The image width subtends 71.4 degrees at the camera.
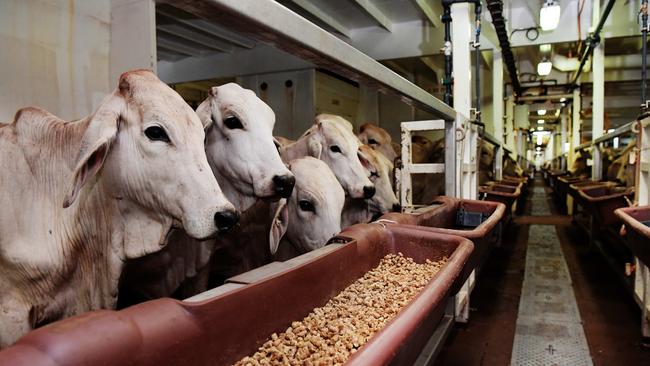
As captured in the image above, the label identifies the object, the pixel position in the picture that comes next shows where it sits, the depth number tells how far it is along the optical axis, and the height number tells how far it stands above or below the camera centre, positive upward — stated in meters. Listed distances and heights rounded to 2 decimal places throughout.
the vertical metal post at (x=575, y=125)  10.27 +1.00
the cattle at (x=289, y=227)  2.23 -0.29
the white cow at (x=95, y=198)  1.15 -0.07
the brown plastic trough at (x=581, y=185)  5.15 -0.22
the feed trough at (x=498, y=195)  4.79 -0.28
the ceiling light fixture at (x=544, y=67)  8.57 +1.93
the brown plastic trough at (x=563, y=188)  7.24 -0.39
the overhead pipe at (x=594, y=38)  5.74 +2.00
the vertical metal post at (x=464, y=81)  3.71 +0.75
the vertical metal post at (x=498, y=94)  8.23 +1.42
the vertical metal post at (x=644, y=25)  4.30 +1.35
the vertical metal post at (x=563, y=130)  16.21 +1.41
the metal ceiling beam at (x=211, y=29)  4.48 +1.67
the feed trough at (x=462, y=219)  1.92 -0.26
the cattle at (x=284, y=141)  3.23 +0.21
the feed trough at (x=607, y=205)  3.79 -0.32
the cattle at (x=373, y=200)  3.15 -0.22
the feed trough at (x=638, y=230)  1.95 -0.29
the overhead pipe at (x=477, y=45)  4.91 +1.34
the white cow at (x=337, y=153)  2.89 +0.11
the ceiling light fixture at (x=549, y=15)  6.00 +2.07
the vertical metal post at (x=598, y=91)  7.55 +1.33
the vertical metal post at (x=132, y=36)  1.06 +0.34
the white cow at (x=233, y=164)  1.71 +0.03
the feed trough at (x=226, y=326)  0.69 -0.31
